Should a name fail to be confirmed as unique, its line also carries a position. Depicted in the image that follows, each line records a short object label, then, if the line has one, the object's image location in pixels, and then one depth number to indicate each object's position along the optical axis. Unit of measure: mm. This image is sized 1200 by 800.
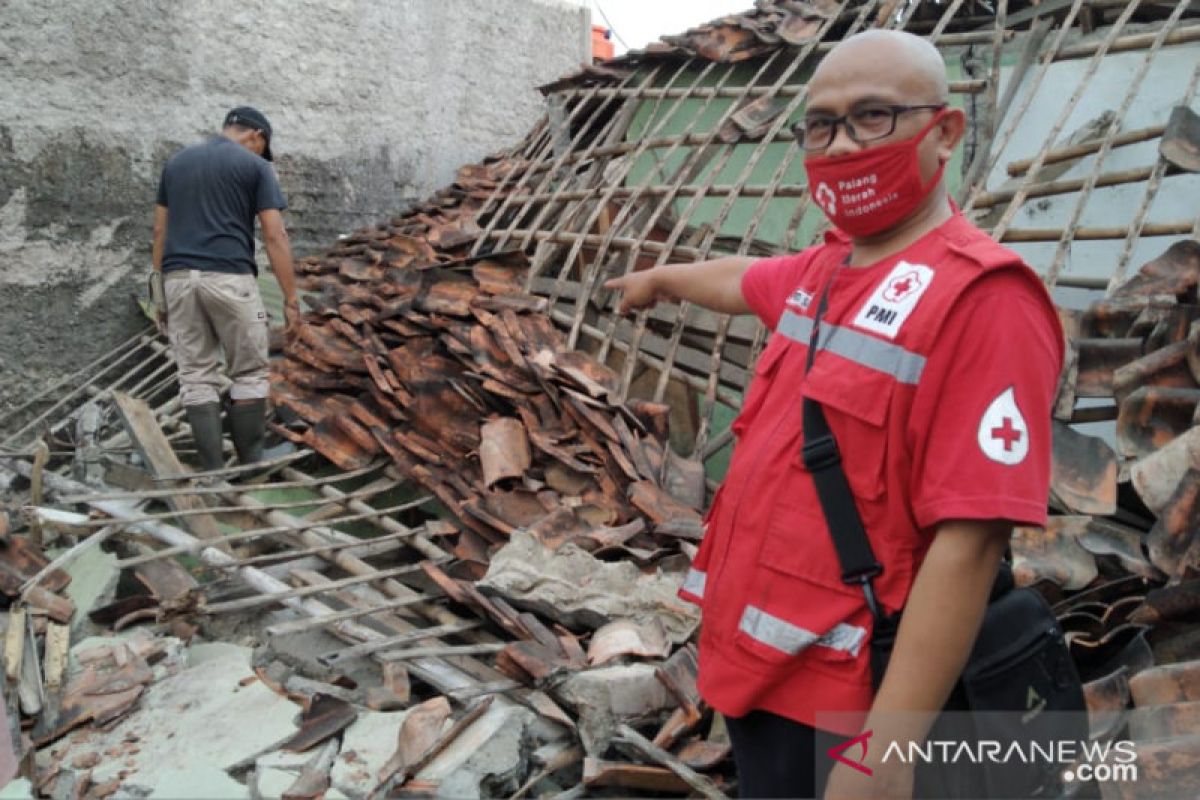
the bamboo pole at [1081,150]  4715
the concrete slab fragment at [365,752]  3068
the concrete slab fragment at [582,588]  3881
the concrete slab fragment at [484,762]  3031
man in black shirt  5758
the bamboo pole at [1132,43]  4957
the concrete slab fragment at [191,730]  3242
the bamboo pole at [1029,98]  5301
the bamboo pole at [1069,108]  4787
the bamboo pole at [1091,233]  4383
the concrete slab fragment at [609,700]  3283
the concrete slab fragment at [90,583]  4148
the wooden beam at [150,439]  5613
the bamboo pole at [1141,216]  4297
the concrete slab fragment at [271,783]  3051
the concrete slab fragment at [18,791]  2910
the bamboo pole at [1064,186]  4625
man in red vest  1519
